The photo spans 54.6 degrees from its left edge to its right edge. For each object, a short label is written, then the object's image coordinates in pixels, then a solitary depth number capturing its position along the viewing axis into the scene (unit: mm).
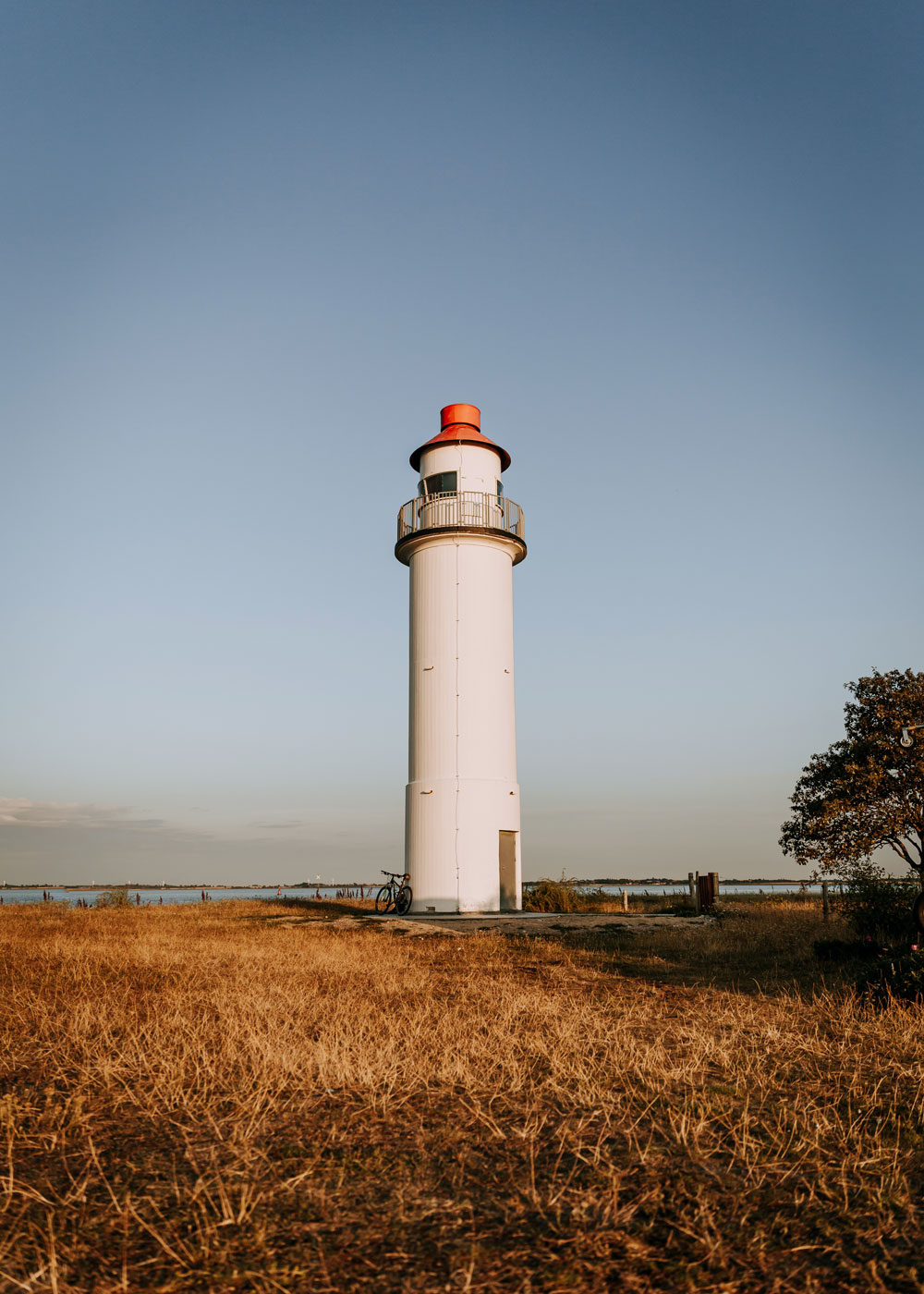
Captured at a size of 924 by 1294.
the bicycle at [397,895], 25930
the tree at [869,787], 22031
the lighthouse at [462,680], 25312
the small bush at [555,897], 28328
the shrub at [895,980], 9805
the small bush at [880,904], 16656
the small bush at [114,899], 36000
